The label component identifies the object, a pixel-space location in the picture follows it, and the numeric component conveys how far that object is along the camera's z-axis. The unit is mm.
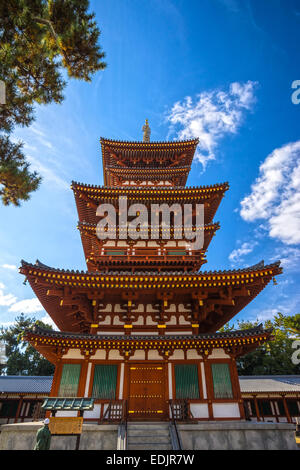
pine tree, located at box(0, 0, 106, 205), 8117
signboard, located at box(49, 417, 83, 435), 8773
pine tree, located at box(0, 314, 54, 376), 45094
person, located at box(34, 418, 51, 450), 7838
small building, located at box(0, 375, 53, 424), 24531
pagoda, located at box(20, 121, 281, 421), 12125
